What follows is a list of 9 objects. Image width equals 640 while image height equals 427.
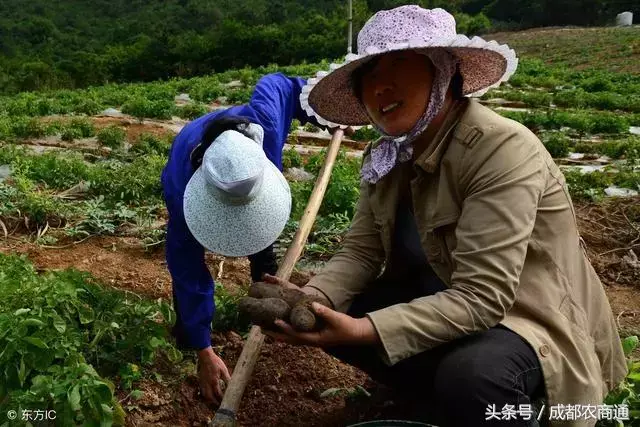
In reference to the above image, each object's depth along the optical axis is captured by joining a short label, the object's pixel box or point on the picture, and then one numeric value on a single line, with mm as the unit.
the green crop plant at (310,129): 7930
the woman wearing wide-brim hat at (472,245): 1693
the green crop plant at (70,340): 1854
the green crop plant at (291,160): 5803
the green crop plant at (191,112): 9336
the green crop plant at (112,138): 6852
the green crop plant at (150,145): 6628
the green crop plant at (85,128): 7465
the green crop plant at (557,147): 6605
